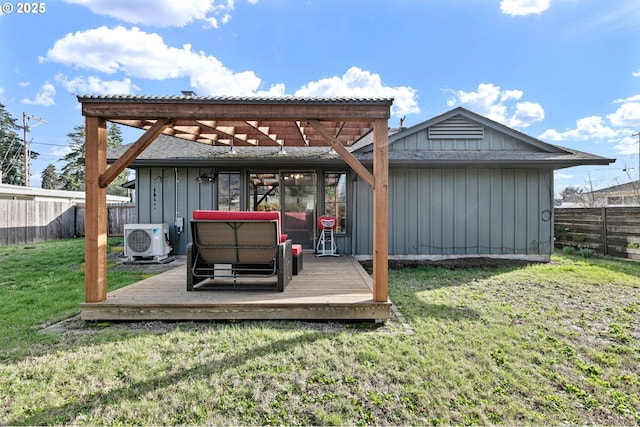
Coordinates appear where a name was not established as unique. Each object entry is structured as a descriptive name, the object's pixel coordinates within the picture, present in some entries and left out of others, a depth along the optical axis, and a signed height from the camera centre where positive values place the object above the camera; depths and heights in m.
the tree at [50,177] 33.12 +4.26
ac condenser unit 6.68 -0.54
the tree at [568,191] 32.12 +2.26
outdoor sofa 3.53 -0.38
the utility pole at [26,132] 22.94 +6.69
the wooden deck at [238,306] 3.24 -0.95
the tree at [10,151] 27.06 +5.82
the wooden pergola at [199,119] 3.23 +0.99
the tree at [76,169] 30.53 +4.81
